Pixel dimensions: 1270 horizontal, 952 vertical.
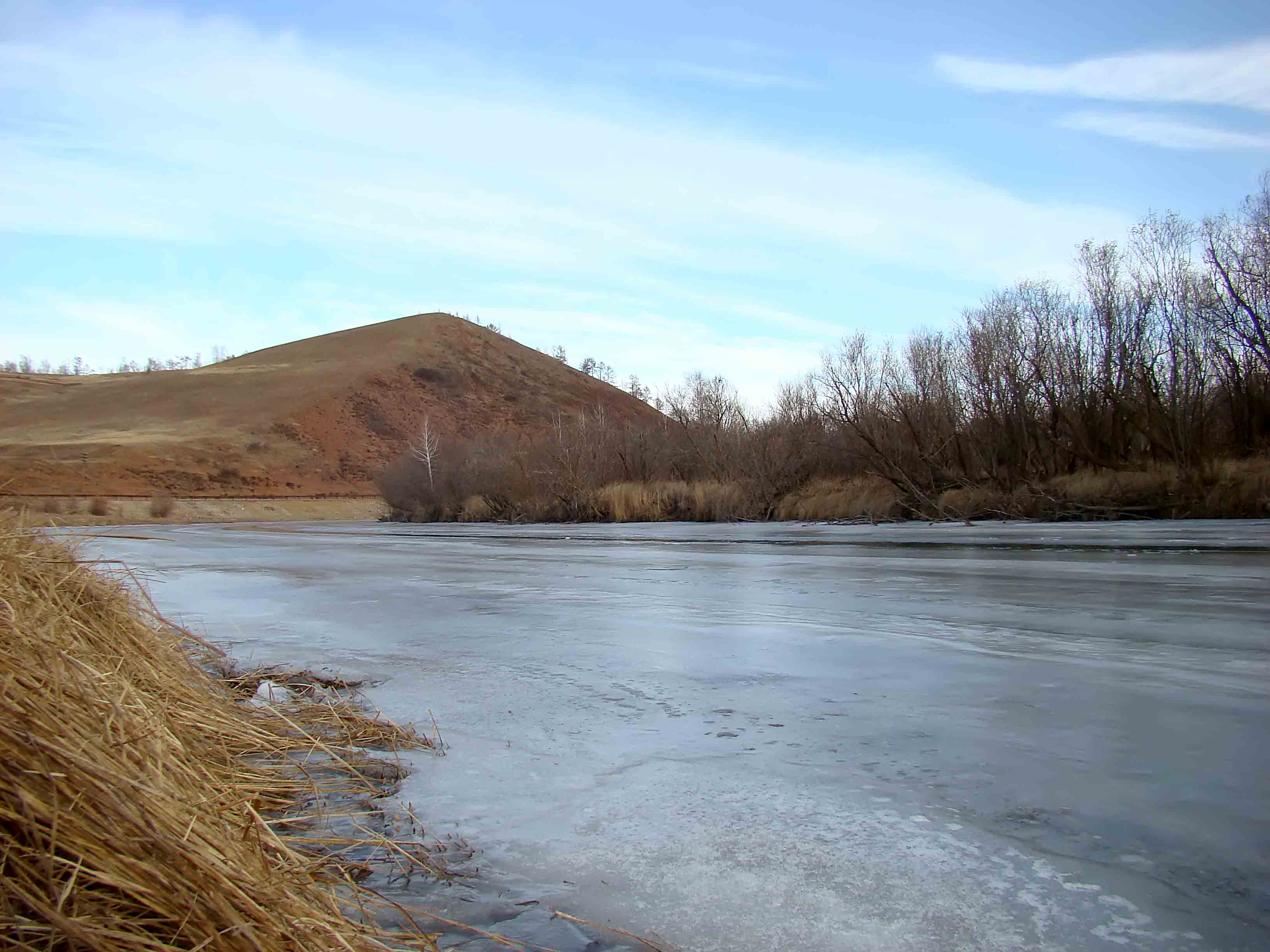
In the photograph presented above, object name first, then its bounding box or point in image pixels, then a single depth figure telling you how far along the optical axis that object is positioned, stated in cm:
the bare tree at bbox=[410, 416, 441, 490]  3934
